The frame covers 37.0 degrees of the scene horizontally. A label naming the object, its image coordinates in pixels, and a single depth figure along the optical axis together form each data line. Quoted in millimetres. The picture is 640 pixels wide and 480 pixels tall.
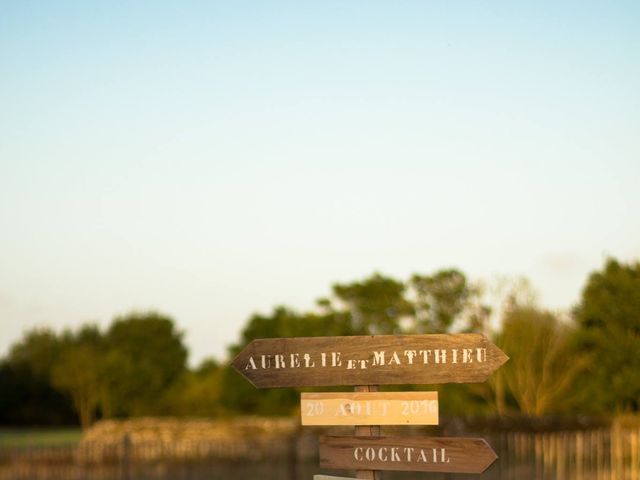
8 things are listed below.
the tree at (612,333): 35969
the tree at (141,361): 72688
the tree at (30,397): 66625
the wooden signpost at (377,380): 7715
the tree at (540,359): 39438
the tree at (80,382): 69125
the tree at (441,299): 49125
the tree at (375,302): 55219
